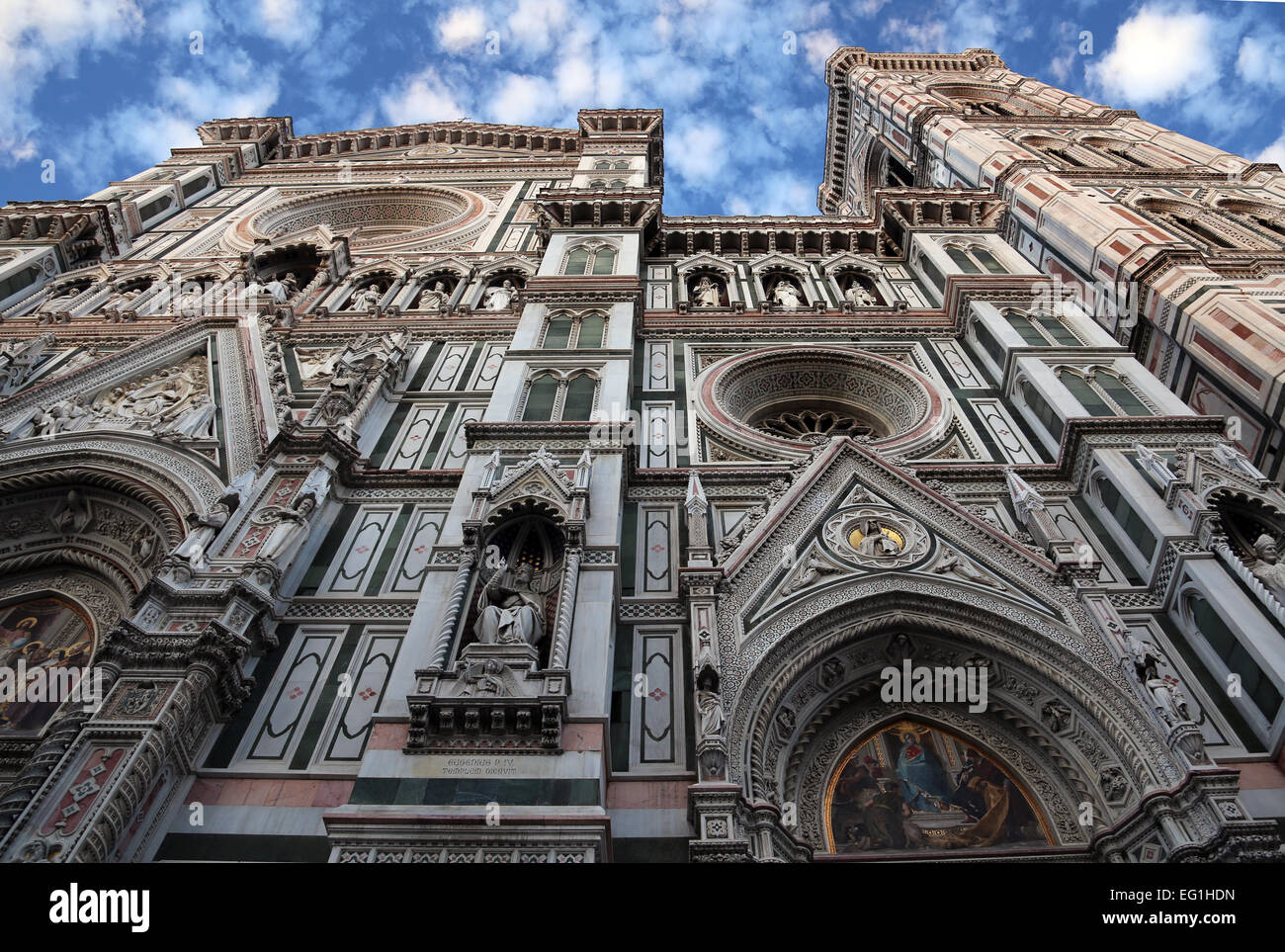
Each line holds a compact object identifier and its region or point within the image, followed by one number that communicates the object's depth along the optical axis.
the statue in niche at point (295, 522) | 9.16
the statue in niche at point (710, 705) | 7.17
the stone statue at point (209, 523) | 8.70
